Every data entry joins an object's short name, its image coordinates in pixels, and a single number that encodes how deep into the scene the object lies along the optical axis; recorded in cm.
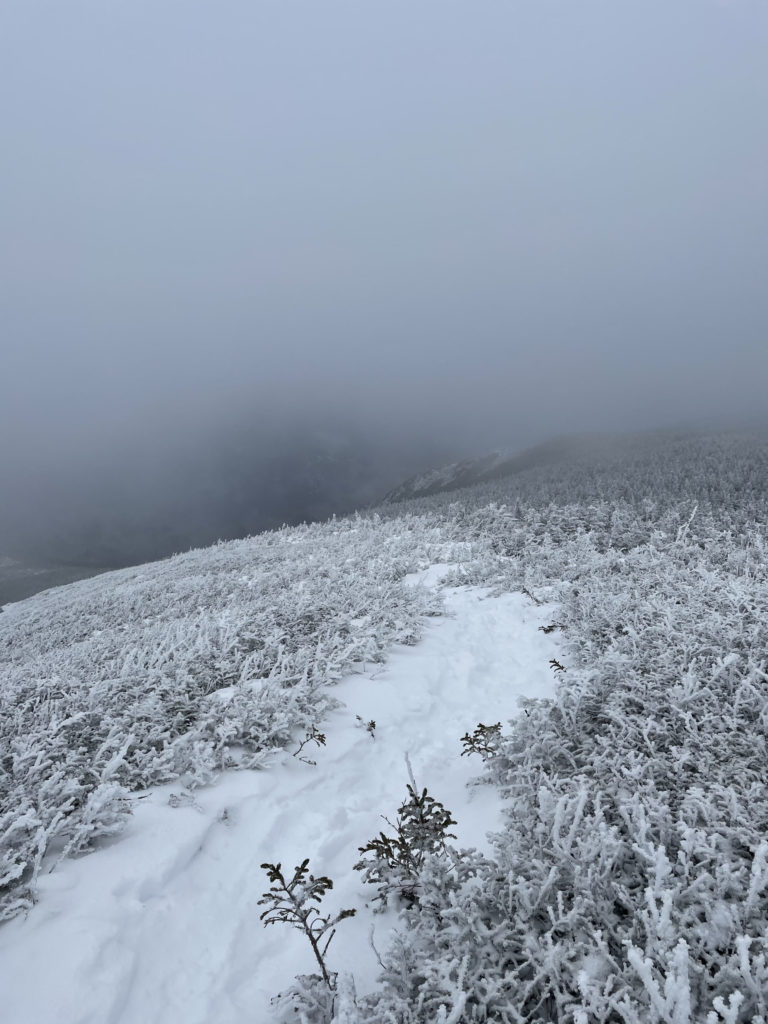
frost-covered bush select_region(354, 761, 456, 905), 389
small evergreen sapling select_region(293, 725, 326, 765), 569
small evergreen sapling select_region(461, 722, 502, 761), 556
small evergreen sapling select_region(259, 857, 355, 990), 324
